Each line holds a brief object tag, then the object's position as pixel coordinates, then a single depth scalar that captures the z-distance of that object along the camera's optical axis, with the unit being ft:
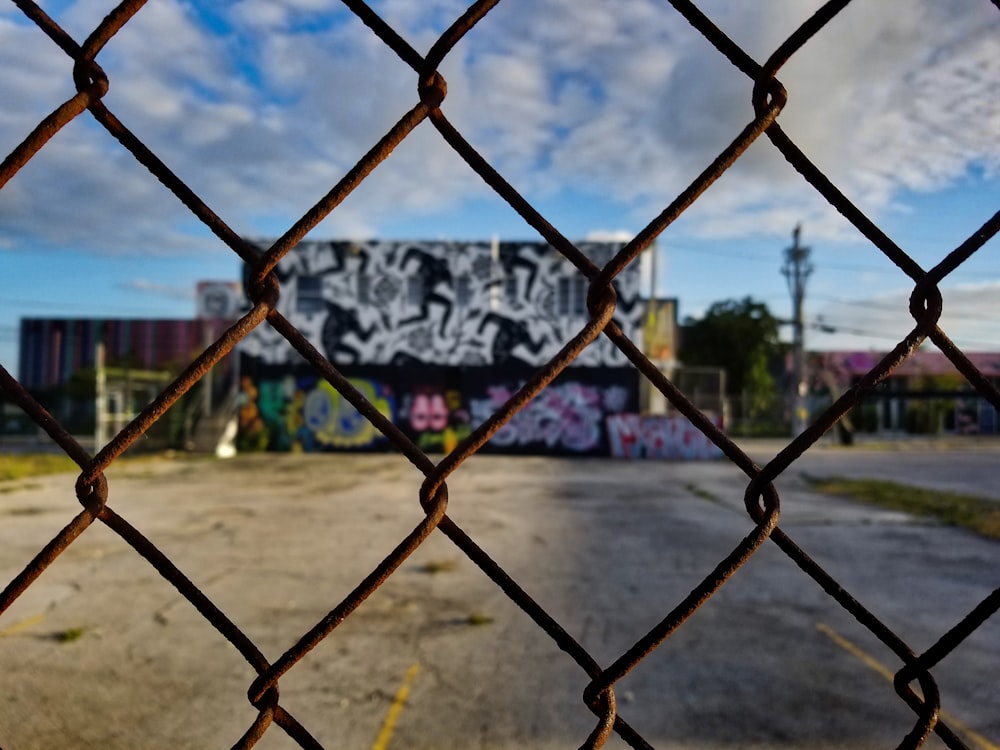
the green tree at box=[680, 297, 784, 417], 119.55
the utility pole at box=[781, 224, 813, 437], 97.55
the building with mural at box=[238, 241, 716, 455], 85.92
